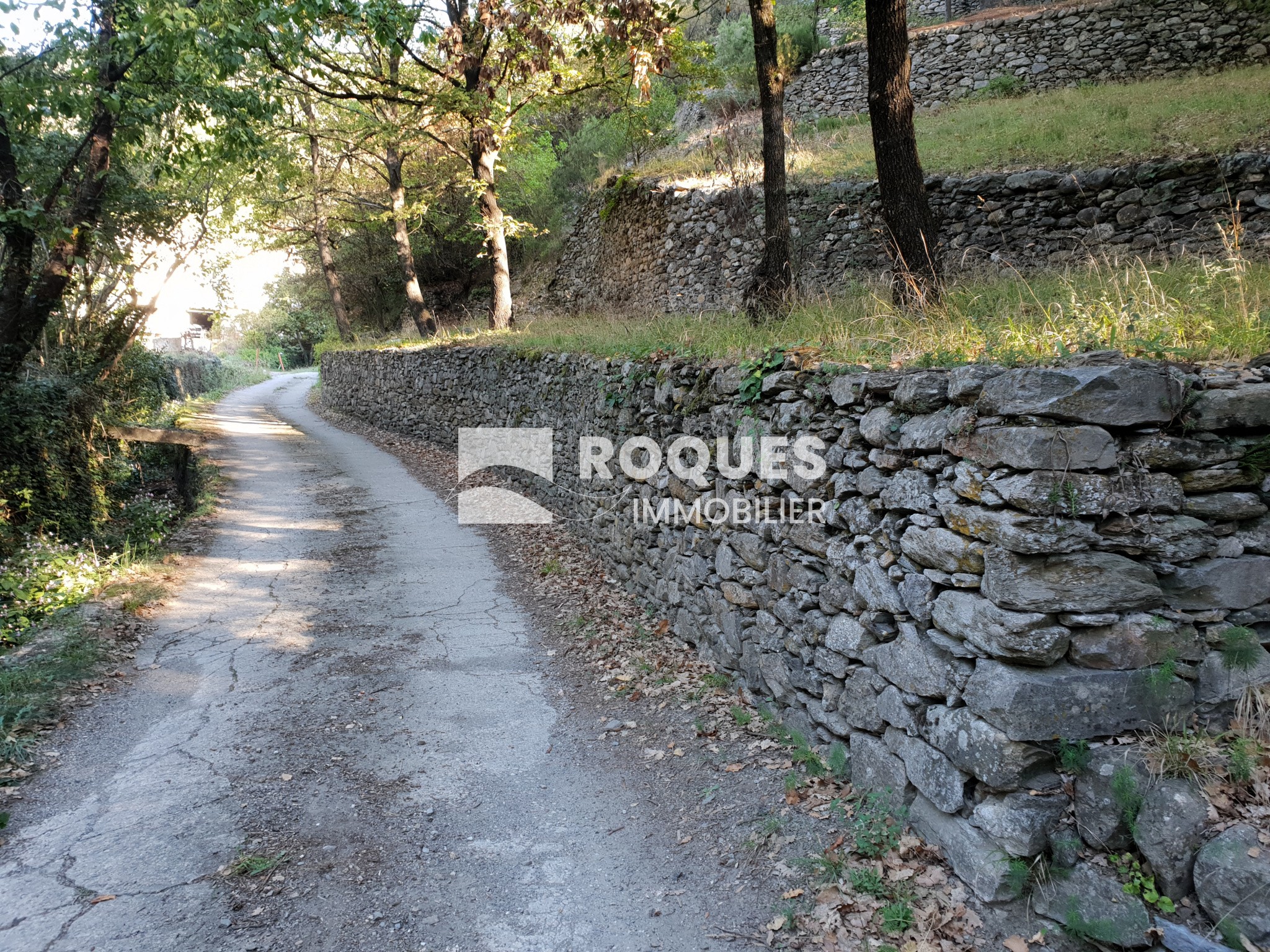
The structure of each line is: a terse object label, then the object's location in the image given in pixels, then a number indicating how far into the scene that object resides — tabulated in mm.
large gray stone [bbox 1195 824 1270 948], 2455
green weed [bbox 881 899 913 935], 3191
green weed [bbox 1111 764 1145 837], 2832
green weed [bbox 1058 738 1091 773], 3006
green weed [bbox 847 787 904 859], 3619
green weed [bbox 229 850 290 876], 3777
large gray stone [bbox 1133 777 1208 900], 2686
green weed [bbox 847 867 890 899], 3398
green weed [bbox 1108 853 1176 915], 2693
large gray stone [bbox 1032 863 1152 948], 2721
